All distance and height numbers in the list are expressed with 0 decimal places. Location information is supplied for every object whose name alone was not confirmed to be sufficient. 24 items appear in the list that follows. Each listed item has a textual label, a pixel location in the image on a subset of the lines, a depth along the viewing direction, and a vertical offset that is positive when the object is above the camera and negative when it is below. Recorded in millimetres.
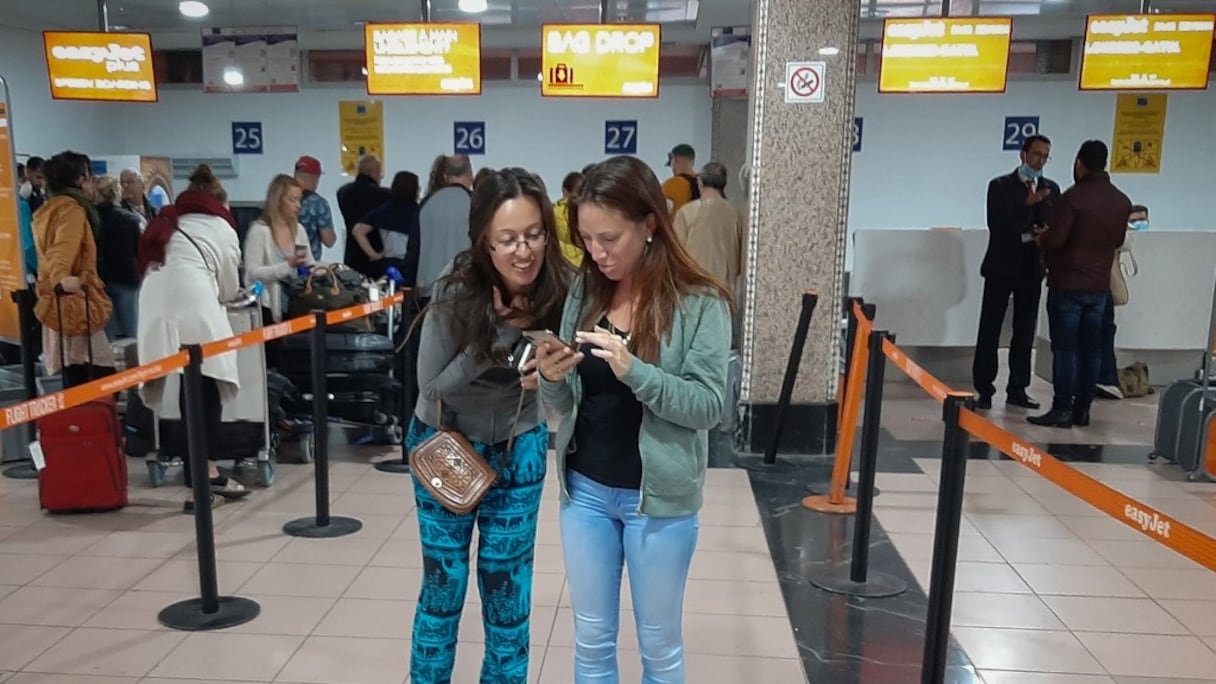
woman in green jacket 1862 -478
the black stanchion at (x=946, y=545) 2391 -928
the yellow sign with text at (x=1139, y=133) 10883 +642
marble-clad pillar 5066 -155
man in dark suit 6629 -578
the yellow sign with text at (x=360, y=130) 11711 +517
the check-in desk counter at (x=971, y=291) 7668 -872
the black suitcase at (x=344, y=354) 5375 -1056
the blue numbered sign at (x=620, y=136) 11562 +504
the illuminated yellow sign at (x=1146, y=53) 7281 +1062
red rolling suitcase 4305 -1357
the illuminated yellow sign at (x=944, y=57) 7395 +1015
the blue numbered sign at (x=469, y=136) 11555 +465
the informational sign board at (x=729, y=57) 9492 +1236
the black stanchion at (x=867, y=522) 3529 -1315
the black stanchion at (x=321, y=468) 4016 -1306
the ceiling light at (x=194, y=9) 9844 +1712
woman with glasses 2021 -542
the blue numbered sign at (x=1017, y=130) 11039 +655
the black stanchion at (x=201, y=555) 3156 -1347
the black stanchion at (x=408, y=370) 4754 -1009
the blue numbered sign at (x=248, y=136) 11828 +417
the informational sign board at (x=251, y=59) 8992 +1062
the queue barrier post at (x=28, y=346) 5191 -1013
